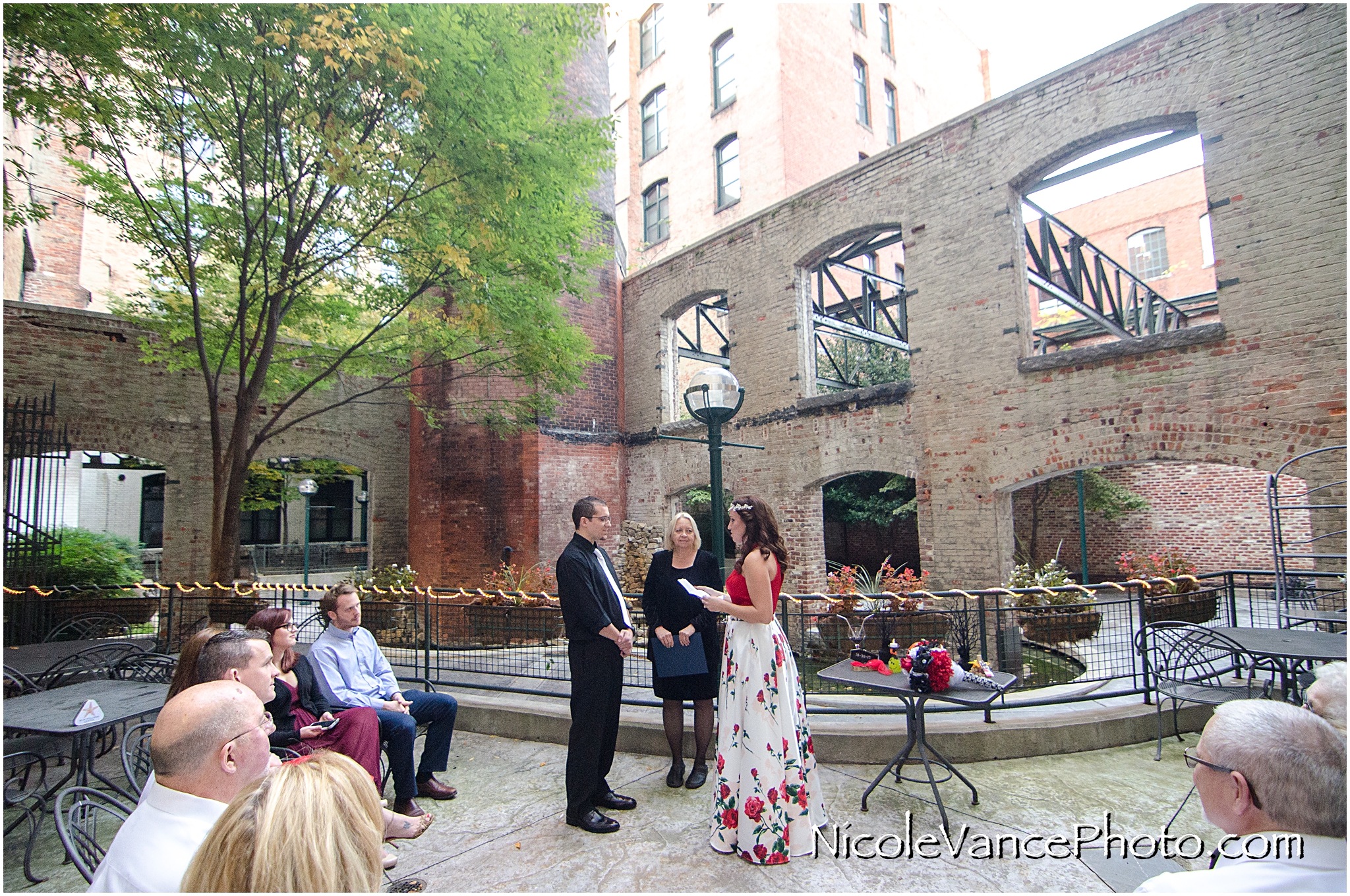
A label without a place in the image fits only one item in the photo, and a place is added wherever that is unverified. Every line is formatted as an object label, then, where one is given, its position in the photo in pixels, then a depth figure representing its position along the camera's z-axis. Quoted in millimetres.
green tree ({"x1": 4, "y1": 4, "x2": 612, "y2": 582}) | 6090
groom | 3525
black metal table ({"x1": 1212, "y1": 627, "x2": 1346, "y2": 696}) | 3932
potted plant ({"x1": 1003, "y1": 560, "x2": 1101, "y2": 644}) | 7352
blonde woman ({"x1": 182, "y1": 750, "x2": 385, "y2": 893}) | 1243
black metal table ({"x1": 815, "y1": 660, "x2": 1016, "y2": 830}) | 3506
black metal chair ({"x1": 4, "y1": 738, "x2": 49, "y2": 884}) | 3268
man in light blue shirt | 3693
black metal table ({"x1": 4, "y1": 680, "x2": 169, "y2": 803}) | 3249
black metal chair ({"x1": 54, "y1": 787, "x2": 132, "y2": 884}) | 2213
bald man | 1573
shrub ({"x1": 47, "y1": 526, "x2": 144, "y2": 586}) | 10211
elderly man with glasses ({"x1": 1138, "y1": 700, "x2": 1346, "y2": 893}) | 1552
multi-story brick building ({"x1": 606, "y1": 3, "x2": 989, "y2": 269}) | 19812
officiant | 3934
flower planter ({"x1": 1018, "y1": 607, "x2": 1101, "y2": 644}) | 7215
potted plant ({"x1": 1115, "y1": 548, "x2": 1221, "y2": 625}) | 7375
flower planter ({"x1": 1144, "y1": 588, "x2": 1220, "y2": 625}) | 7918
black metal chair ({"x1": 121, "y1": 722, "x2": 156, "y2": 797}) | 3203
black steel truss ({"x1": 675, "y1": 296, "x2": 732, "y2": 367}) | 14664
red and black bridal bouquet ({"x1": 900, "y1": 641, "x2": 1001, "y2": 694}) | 3572
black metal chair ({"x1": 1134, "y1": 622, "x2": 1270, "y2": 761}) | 4070
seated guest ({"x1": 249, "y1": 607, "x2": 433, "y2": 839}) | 3379
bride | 3154
